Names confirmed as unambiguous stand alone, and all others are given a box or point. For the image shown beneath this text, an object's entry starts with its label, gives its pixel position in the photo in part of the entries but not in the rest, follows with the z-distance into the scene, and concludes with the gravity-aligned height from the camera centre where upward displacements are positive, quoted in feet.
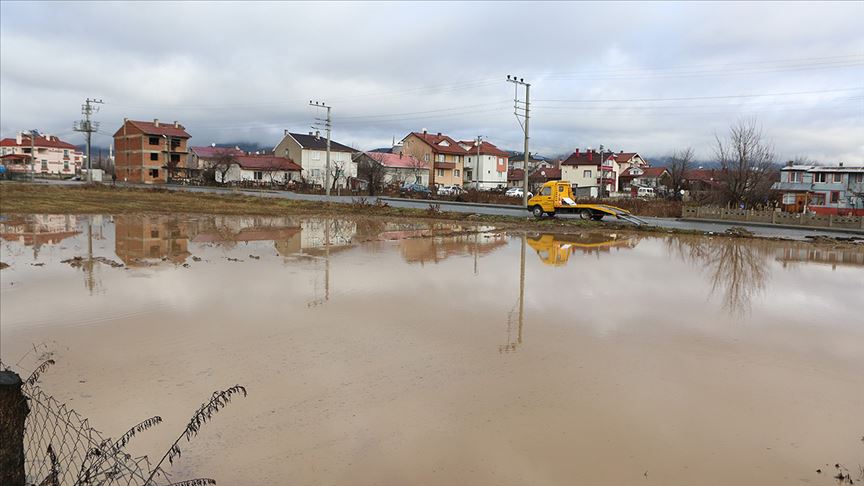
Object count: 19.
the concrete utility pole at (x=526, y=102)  130.38 +23.18
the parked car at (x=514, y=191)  196.54 +3.23
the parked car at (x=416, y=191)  183.32 +2.19
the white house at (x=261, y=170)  241.96 +10.17
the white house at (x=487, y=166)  269.85 +15.99
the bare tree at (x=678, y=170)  183.92 +12.03
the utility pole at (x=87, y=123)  209.36 +24.39
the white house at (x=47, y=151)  338.13 +22.60
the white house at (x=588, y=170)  263.70 +15.22
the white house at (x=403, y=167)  246.88 +13.19
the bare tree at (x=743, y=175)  121.70 +6.74
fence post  10.51 -4.51
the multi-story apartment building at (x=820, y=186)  149.45 +5.97
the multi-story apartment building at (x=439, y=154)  262.26 +20.51
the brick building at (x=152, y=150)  243.60 +17.68
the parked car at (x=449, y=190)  189.37 +2.88
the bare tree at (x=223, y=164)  225.97 +11.79
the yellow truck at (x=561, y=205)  96.62 -0.68
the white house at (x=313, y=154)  253.44 +18.65
